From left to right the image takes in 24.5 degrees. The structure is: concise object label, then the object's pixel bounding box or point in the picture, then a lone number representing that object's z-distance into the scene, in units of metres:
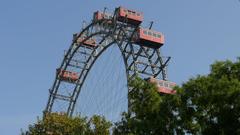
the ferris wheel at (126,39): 61.88
